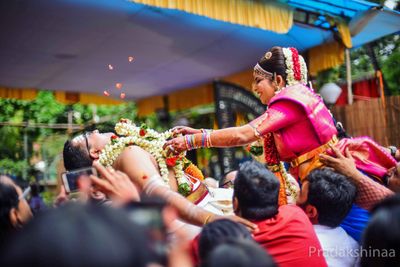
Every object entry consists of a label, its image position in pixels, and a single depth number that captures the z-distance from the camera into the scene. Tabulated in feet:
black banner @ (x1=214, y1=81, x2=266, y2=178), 21.15
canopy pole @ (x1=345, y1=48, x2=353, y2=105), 24.18
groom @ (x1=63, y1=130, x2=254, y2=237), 6.42
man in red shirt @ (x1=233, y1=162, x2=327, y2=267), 6.26
